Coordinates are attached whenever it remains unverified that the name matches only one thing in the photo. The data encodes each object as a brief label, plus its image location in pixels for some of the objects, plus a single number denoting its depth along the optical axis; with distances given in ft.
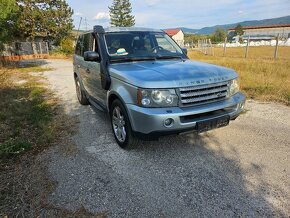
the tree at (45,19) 88.33
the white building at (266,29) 313.94
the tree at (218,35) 288.51
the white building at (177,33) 288.73
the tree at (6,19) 42.57
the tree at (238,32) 321.73
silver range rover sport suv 10.23
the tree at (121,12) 190.90
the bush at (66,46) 95.76
